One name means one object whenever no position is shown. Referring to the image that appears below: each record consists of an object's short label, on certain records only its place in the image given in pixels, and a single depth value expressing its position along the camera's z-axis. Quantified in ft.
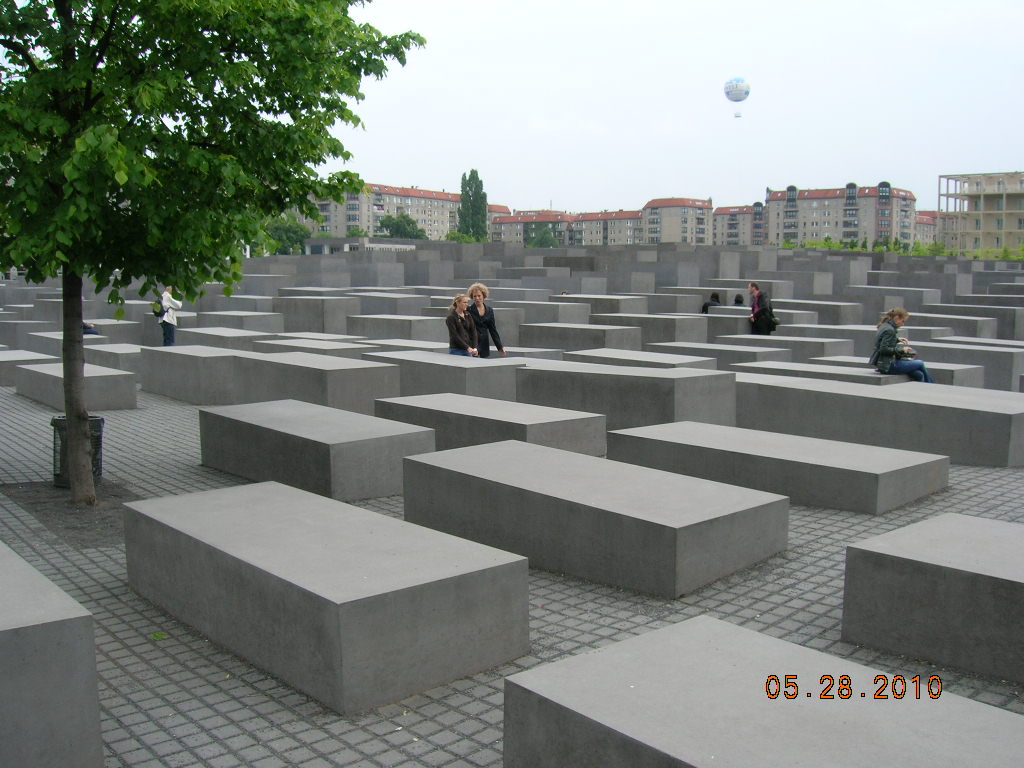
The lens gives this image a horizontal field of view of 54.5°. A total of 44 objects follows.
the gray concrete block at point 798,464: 27.96
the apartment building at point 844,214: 565.12
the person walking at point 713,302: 79.98
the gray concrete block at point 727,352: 53.26
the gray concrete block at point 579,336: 59.47
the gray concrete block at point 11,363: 57.88
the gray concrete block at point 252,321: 69.82
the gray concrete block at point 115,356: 58.90
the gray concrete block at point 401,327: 65.87
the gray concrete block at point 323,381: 42.06
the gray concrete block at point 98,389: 48.11
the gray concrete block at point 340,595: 16.14
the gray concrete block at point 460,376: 42.55
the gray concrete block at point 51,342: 63.87
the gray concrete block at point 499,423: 32.12
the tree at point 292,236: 379.00
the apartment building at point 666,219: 611.06
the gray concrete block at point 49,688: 13.48
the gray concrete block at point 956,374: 45.47
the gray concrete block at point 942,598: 17.25
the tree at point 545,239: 472.44
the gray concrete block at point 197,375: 50.14
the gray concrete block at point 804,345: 56.03
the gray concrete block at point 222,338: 59.67
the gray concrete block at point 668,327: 67.77
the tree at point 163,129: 24.75
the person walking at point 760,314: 65.00
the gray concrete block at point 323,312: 74.79
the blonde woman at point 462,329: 46.19
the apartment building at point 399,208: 582.76
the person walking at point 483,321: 46.37
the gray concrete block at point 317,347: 51.61
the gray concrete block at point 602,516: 21.58
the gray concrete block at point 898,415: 34.58
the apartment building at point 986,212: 350.23
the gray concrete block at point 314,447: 29.73
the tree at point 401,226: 428.56
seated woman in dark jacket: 42.57
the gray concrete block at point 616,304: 78.64
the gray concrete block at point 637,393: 38.52
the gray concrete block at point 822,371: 42.91
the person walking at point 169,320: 64.85
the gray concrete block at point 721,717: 11.22
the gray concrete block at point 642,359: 45.80
